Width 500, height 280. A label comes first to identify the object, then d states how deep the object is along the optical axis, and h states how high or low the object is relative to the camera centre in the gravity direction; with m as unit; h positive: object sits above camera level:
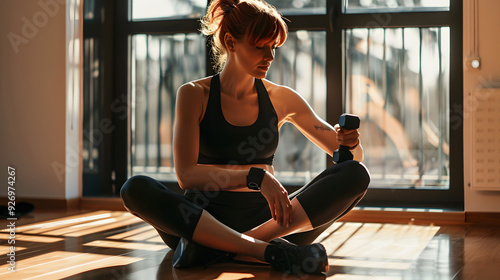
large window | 3.56 +0.37
